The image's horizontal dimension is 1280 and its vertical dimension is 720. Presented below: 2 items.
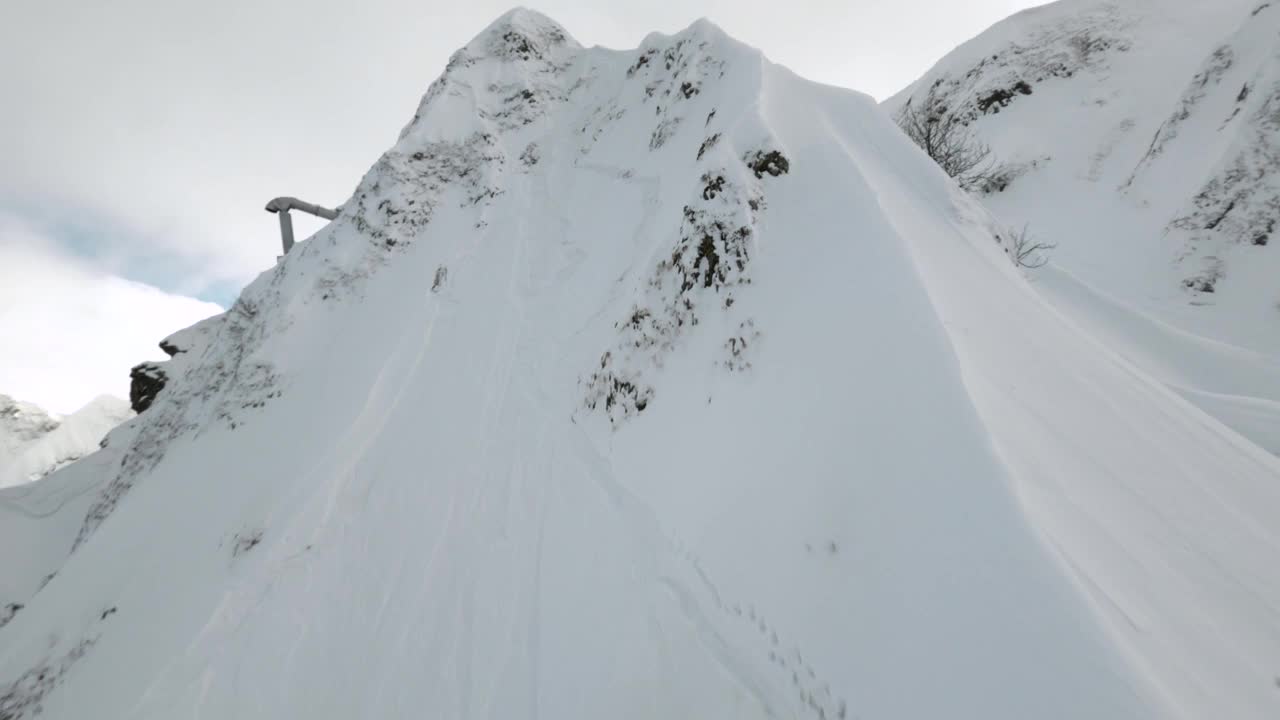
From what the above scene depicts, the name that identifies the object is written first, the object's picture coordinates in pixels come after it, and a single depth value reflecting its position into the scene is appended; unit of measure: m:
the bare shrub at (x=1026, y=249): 9.70
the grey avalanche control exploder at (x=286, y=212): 20.95
